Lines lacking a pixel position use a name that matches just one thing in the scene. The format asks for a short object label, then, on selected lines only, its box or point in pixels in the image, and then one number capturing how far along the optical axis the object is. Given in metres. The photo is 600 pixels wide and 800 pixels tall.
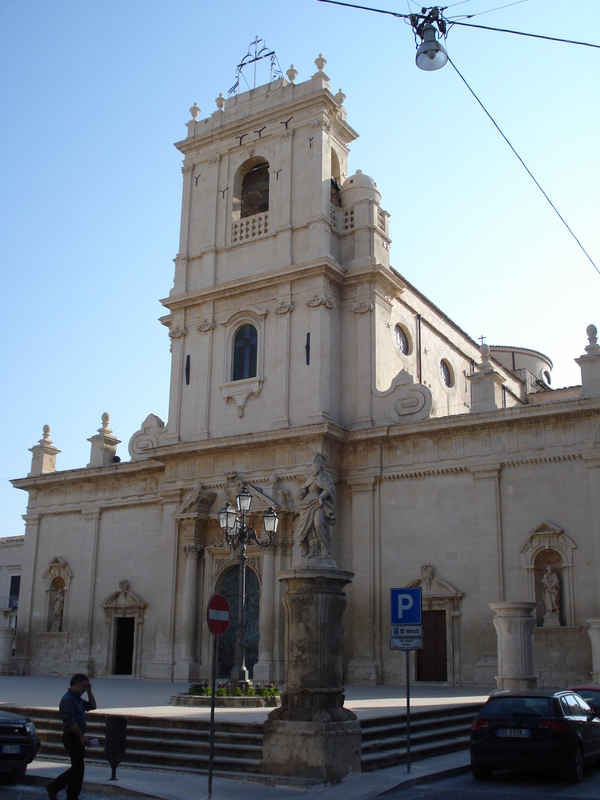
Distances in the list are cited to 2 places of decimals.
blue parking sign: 12.18
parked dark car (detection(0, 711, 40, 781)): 11.55
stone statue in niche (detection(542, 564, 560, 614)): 23.30
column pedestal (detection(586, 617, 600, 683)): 21.00
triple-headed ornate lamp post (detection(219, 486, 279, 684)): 18.42
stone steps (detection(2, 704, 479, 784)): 12.61
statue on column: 12.55
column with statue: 11.38
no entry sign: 11.03
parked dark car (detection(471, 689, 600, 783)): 11.50
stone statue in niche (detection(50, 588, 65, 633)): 32.81
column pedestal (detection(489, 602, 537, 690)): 18.06
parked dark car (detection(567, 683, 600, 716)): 14.74
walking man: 9.98
